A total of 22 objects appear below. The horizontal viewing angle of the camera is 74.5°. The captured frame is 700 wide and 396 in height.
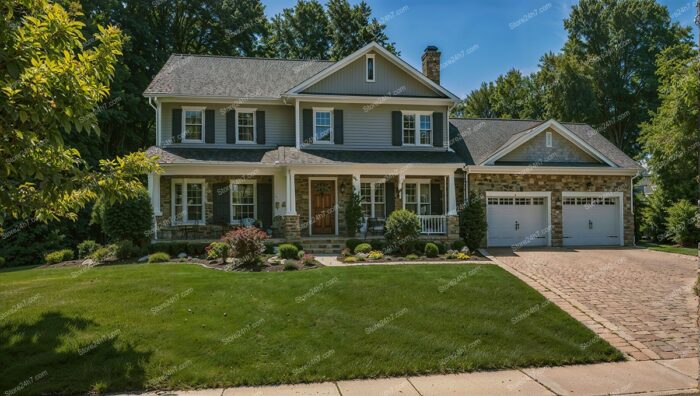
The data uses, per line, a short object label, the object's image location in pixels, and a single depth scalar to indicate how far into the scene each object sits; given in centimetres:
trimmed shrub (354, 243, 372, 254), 1471
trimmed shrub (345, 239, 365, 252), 1544
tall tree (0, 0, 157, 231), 476
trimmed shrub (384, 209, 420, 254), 1520
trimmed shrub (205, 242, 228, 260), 1261
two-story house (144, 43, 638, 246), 1730
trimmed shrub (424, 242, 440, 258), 1465
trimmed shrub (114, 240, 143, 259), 1360
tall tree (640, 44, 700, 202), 2069
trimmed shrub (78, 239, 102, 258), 1461
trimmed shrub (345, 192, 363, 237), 1655
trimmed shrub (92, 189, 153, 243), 1428
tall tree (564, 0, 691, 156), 3459
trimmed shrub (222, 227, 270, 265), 1174
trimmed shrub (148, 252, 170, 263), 1319
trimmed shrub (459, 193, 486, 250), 1695
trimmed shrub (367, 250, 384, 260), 1390
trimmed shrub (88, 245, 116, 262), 1327
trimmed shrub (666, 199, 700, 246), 1889
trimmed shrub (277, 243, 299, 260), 1338
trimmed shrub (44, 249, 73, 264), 1378
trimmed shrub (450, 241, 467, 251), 1591
